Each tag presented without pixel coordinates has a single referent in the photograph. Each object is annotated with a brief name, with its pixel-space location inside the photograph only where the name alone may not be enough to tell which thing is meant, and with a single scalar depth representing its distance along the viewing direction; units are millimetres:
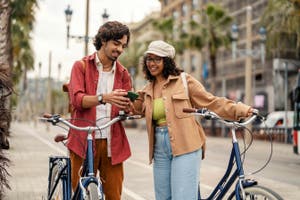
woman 4309
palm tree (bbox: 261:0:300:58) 22734
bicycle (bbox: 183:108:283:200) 3962
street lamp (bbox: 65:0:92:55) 22828
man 4246
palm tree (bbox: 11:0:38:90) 21422
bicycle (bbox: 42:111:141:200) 3902
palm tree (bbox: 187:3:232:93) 37344
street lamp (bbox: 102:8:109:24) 22375
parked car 32469
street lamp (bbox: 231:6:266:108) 28800
